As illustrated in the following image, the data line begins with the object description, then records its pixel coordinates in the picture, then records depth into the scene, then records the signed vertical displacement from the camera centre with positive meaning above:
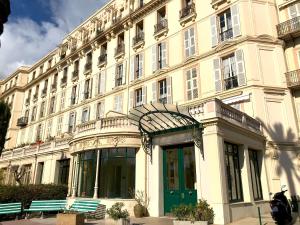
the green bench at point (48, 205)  14.20 -0.54
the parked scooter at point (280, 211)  9.62 -0.57
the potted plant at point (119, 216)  10.73 -0.82
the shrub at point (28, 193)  15.75 +0.07
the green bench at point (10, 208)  14.21 -0.68
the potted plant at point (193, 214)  9.72 -0.72
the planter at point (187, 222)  9.52 -0.94
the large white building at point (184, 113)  12.63 +4.06
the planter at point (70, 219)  10.66 -0.91
